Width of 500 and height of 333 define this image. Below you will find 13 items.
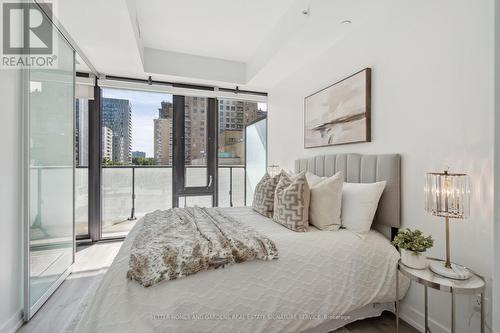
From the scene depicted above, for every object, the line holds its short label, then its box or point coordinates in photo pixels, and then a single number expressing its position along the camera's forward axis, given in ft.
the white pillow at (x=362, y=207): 6.09
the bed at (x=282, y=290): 3.74
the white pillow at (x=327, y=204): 6.28
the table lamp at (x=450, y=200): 4.38
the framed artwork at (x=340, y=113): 7.02
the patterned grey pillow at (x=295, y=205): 6.21
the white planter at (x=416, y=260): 4.52
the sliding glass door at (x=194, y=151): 12.82
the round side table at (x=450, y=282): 3.84
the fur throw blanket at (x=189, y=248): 4.02
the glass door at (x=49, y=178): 6.15
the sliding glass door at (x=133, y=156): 11.89
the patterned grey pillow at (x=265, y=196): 7.89
